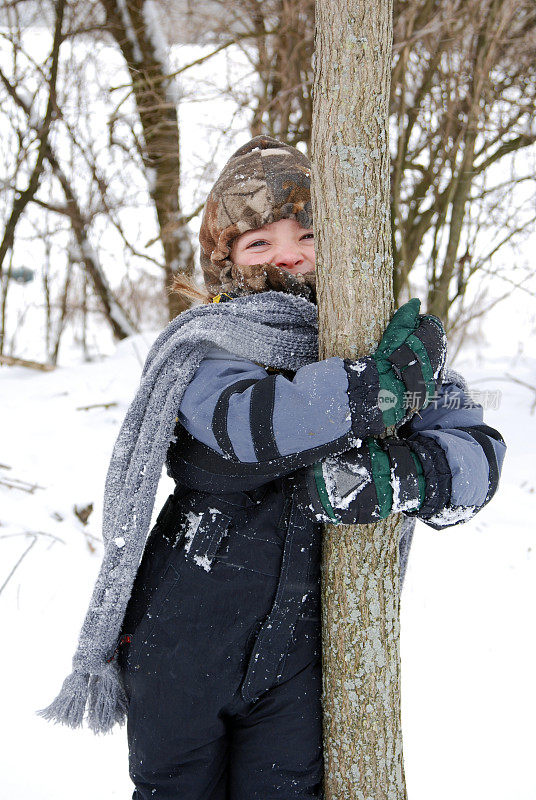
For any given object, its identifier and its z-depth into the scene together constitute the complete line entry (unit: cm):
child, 111
